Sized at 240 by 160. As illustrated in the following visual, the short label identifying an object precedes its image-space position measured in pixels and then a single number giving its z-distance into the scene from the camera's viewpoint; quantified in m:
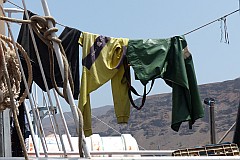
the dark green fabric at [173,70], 4.25
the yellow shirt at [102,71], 4.20
